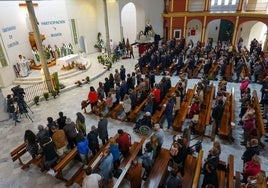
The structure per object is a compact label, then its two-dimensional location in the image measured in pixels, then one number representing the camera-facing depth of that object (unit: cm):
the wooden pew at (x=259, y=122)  667
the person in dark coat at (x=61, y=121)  682
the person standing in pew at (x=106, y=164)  500
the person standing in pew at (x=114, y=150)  545
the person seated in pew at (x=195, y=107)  751
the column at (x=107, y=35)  1492
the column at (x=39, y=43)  963
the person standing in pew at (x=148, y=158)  525
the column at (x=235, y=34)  1726
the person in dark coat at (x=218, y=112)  675
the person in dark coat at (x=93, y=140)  591
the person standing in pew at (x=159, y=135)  580
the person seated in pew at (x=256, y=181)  420
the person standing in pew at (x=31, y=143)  600
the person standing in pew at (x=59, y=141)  586
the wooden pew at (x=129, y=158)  514
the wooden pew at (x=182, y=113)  764
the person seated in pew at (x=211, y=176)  451
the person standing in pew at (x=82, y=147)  566
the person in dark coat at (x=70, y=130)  630
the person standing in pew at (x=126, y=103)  829
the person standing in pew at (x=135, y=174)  488
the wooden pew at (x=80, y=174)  554
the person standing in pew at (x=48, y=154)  559
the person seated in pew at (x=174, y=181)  427
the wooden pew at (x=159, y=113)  796
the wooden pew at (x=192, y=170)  502
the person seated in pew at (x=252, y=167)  473
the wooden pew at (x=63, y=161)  565
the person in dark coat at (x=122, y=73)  1136
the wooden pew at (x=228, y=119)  704
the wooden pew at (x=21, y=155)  628
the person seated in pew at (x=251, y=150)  519
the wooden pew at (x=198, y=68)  1248
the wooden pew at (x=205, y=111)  736
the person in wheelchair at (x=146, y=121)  724
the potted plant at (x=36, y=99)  1016
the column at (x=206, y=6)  1812
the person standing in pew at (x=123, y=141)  582
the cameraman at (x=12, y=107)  853
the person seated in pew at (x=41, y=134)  587
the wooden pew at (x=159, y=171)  516
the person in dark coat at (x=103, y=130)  635
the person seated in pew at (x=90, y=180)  438
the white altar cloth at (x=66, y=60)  1387
